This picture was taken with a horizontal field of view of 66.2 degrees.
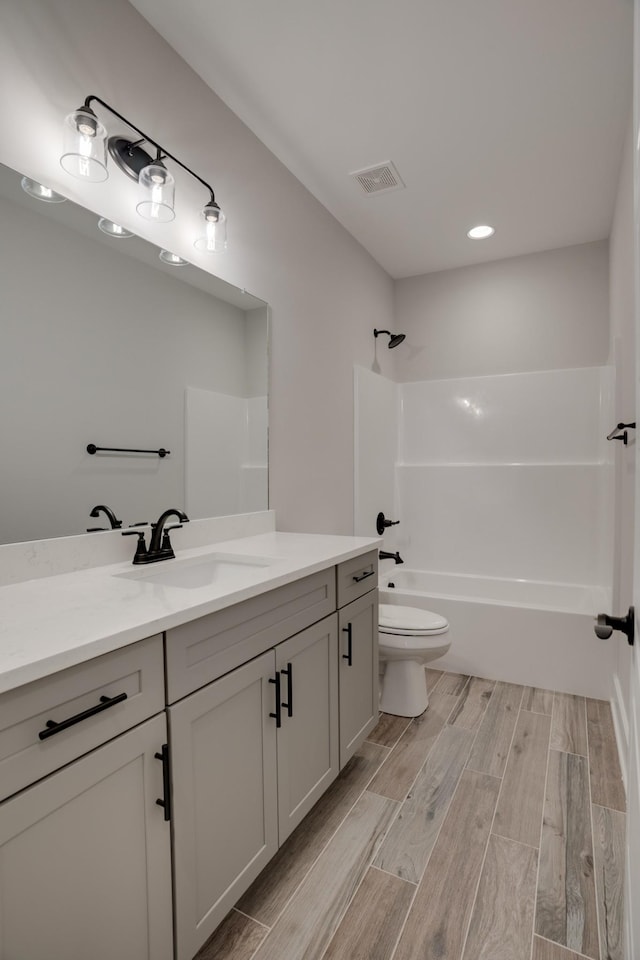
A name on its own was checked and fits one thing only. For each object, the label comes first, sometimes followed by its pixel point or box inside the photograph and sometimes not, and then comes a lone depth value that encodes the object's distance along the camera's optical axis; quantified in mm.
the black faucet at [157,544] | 1537
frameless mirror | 1283
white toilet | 2346
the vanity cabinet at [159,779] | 770
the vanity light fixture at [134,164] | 1317
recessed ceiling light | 3074
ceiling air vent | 2453
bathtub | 2617
